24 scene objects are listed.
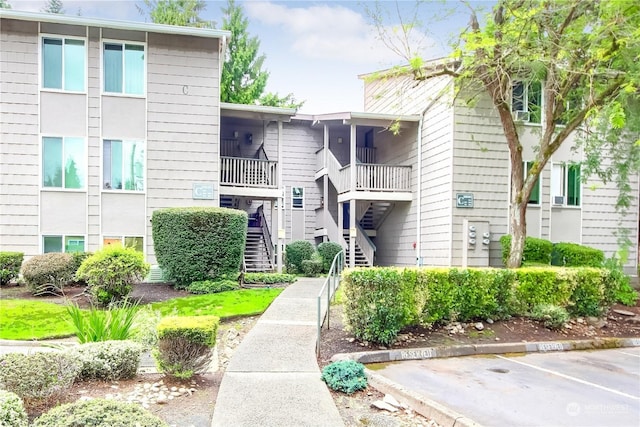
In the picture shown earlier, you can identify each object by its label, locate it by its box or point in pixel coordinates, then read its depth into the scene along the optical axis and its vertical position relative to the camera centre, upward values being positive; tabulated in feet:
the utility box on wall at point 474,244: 44.04 -3.43
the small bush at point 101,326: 18.13 -5.15
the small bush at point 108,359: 15.88 -5.70
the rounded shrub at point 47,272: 34.19 -5.25
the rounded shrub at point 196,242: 36.55 -2.91
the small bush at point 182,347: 16.03 -5.21
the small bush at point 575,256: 42.01 -4.36
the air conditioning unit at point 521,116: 45.93 +10.31
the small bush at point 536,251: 43.11 -3.97
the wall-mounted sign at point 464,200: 44.24 +1.11
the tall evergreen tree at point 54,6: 88.84 +41.73
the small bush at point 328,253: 48.52 -4.94
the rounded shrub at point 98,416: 9.45 -4.74
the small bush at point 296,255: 48.67 -5.19
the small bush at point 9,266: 36.85 -5.15
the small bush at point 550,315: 27.89 -6.76
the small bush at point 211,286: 35.53 -6.54
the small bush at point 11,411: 10.16 -4.99
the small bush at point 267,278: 40.65 -6.73
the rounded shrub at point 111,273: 30.30 -4.64
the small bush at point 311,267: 47.16 -6.34
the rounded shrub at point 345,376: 16.67 -6.64
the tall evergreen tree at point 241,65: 83.15 +28.46
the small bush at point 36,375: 12.75 -5.12
